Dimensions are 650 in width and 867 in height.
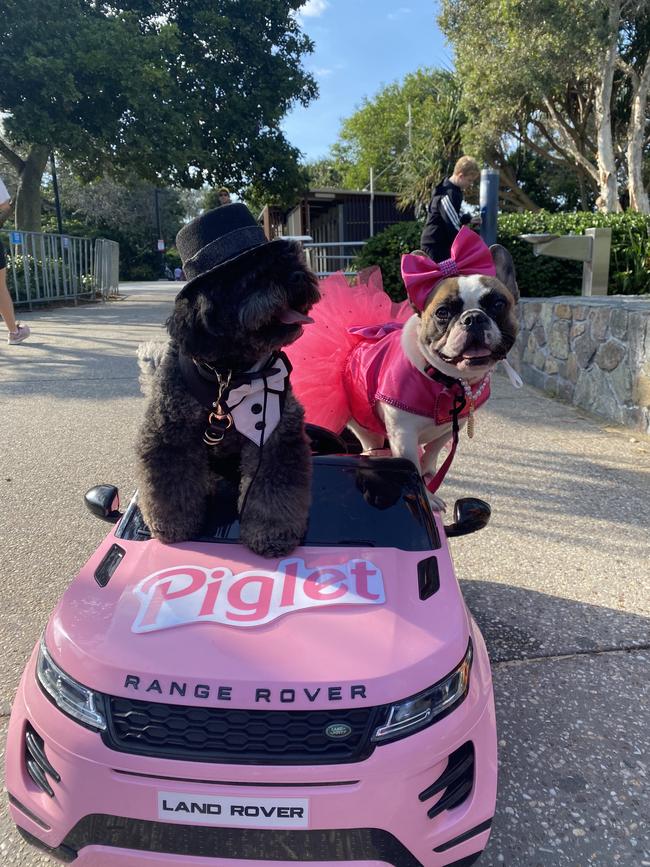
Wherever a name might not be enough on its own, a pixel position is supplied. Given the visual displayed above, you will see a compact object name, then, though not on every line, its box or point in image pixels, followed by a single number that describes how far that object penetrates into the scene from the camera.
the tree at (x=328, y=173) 58.59
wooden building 20.56
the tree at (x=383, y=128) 43.38
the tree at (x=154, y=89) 14.60
